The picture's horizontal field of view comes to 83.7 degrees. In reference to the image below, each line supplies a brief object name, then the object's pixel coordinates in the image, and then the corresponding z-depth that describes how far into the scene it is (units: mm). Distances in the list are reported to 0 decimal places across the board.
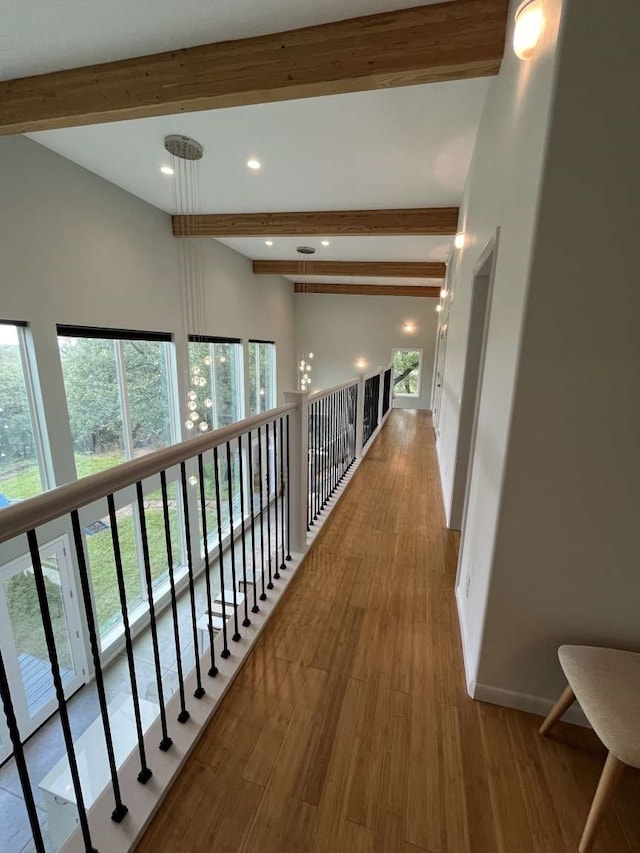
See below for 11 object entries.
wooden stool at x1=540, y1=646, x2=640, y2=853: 936
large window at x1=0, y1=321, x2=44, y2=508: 3396
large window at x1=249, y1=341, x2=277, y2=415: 8344
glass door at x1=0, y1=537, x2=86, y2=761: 3518
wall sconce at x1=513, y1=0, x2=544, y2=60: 1191
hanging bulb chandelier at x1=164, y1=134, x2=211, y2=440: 3314
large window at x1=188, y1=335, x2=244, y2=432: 6168
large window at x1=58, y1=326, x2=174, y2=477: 4148
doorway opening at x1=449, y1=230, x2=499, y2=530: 2471
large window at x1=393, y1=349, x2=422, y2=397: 10648
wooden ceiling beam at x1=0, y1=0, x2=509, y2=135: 1843
